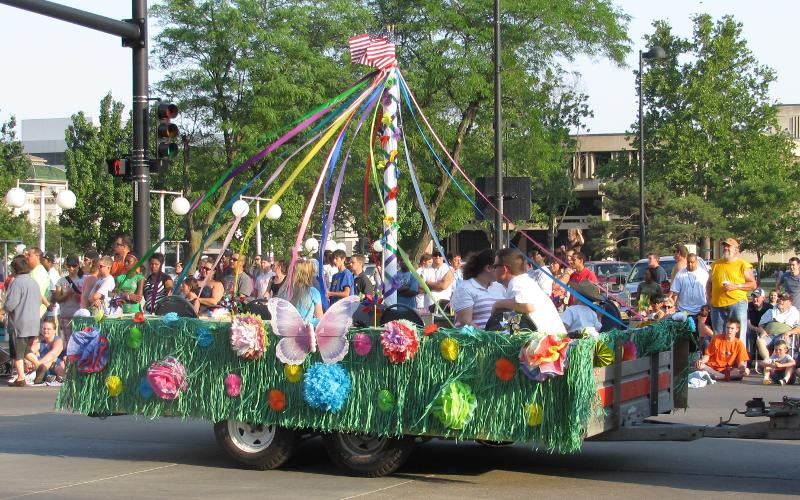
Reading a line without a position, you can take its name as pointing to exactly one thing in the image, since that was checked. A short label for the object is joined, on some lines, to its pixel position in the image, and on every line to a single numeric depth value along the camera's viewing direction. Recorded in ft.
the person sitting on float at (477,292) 28.48
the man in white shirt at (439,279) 45.98
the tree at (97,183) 157.07
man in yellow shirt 49.06
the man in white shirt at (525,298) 26.89
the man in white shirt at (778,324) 50.31
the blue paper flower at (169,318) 28.68
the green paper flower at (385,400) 26.07
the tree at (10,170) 159.94
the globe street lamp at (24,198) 78.48
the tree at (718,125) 170.40
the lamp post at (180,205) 80.62
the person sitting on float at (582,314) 33.06
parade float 24.49
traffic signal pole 46.52
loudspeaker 60.64
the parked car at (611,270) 101.14
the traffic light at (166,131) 47.57
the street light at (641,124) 98.27
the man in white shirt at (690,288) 53.72
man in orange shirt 49.47
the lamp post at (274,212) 81.26
